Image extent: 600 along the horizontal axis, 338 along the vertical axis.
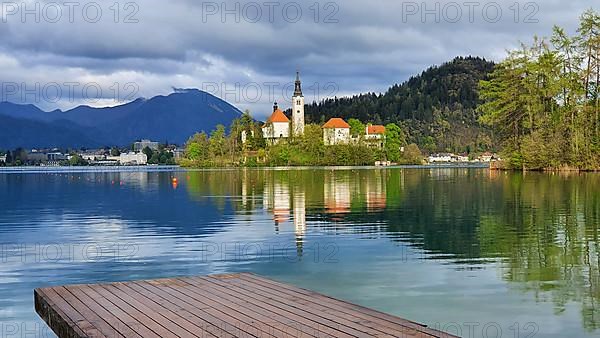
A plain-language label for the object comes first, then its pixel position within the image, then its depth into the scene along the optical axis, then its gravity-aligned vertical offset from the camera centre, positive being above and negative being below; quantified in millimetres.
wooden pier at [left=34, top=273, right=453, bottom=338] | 7426 -1939
